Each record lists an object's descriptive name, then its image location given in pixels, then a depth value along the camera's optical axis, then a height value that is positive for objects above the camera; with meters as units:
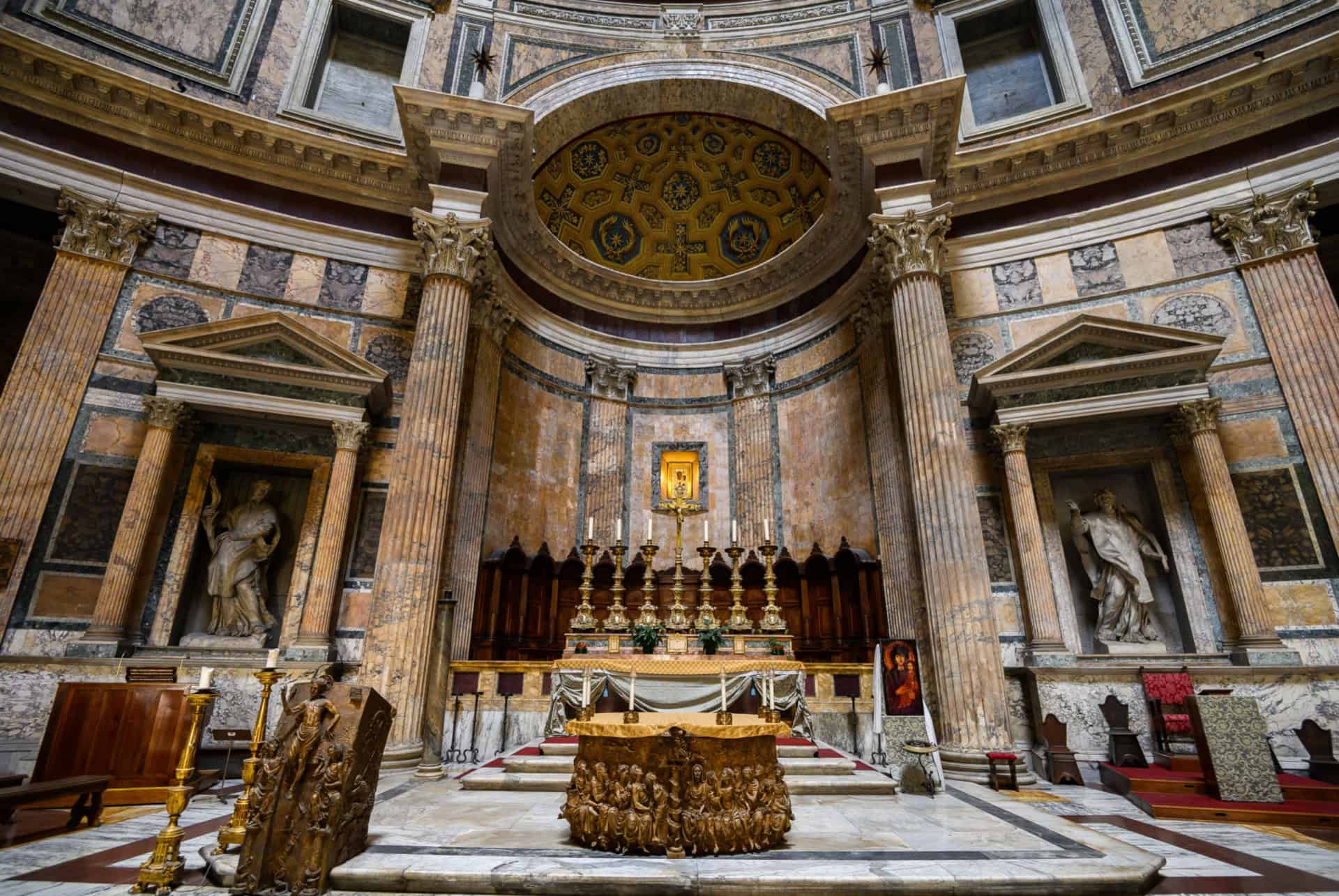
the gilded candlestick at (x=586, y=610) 9.06 +0.55
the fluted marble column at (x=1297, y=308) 8.99 +5.00
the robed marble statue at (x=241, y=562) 9.63 +1.29
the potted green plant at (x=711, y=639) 8.30 +0.13
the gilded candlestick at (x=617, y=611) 9.17 +0.55
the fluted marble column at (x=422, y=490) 8.09 +2.15
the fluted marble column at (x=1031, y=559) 9.28 +1.36
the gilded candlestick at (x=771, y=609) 8.98 +0.57
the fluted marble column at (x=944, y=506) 7.67 +1.88
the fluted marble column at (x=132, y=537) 8.59 +1.52
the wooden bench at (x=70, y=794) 4.78 -1.13
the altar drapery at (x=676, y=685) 7.60 -0.41
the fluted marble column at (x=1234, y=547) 8.41 +1.41
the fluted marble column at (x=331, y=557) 9.42 +1.37
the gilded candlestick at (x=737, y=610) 8.88 +0.55
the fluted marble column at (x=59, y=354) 9.01 +4.30
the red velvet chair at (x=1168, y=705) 7.93 -0.66
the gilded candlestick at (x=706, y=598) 8.91 +0.75
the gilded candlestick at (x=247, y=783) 3.85 -0.79
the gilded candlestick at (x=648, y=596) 9.01 +0.77
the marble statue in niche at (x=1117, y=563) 9.37 +1.29
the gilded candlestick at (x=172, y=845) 3.66 -1.13
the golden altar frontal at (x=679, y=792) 4.18 -0.93
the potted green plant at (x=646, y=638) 8.32 +0.15
